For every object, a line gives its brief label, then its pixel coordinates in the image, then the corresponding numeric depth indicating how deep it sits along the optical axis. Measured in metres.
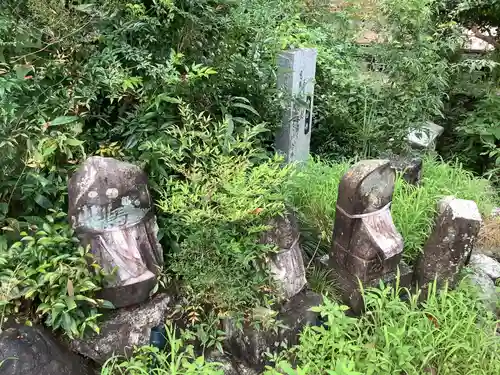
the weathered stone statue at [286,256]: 2.58
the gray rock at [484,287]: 2.98
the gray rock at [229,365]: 2.48
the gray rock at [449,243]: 2.73
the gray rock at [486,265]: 3.28
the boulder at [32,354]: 2.12
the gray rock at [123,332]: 2.37
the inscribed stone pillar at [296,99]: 3.54
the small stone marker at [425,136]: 4.05
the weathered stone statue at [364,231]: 2.56
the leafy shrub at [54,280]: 2.28
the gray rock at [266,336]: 2.46
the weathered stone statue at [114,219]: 2.38
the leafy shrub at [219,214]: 2.42
